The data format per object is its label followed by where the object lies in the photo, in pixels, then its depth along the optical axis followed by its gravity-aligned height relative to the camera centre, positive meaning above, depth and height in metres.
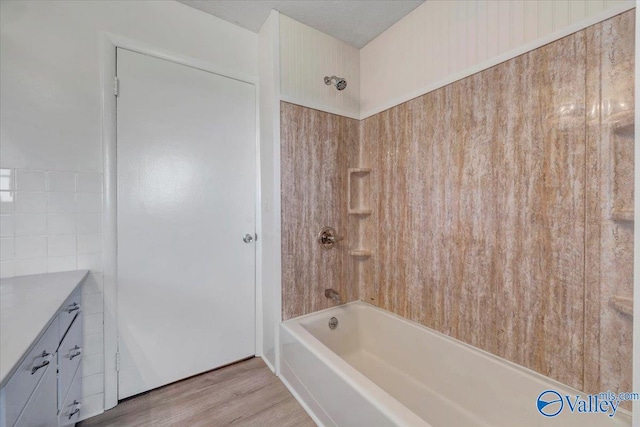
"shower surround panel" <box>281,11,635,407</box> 1.02 +0.02
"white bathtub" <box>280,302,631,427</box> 1.10 -0.92
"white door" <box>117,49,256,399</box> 1.57 -0.05
